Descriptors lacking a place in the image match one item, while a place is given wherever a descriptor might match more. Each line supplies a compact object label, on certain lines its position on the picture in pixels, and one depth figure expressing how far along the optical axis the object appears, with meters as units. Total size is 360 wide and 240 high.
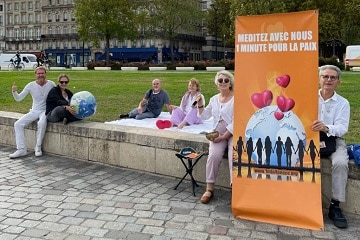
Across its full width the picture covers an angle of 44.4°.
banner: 4.71
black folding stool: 5.81
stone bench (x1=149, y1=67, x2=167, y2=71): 42.00
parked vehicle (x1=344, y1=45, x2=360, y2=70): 38.78
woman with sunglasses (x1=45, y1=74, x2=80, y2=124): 8.15
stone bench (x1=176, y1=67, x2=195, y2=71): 41.12
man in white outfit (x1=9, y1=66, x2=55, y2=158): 8.22
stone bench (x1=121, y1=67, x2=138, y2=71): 43.16
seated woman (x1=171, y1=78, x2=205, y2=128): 9.05
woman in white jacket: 5.70
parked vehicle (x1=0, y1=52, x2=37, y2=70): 52.63
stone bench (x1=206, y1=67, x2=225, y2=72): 39.66
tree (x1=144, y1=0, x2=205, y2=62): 63.56
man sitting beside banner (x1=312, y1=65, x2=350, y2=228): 4.88
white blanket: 8.58
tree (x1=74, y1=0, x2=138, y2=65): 55.00
